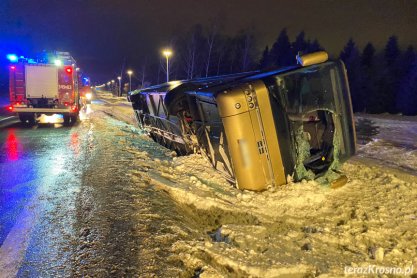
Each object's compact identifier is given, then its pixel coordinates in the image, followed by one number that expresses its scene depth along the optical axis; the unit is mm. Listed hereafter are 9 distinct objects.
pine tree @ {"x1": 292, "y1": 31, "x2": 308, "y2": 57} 63734
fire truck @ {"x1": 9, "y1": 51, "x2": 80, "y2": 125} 15445
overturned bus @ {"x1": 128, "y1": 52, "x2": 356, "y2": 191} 5574
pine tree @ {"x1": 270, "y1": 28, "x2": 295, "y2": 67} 62406
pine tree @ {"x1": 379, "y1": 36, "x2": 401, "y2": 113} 49594
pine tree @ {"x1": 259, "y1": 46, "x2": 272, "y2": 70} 61628
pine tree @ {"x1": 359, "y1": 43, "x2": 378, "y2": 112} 49625
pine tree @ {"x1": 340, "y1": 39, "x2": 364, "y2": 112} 50562
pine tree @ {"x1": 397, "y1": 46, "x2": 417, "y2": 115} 42375
